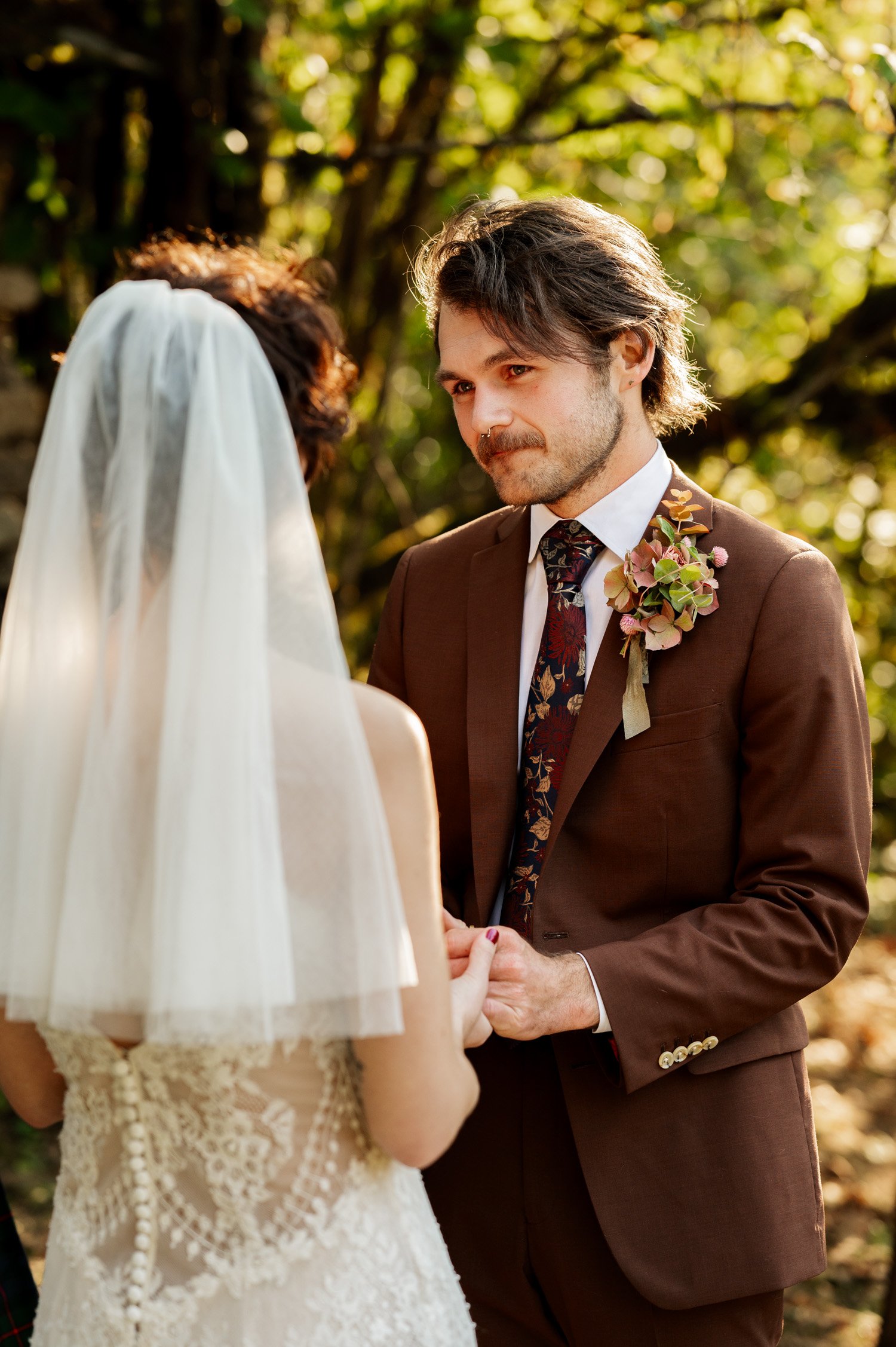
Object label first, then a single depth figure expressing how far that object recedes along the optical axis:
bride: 1.42
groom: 1.98
